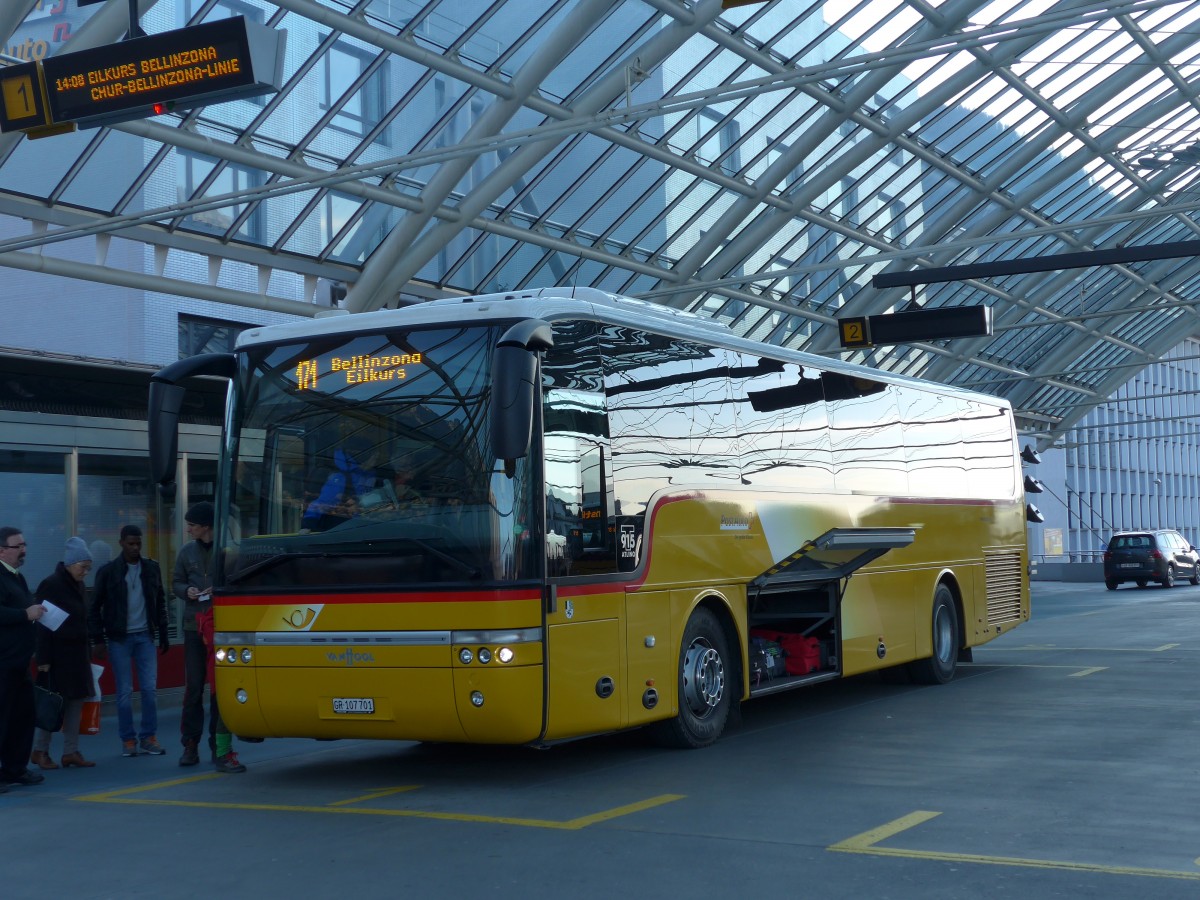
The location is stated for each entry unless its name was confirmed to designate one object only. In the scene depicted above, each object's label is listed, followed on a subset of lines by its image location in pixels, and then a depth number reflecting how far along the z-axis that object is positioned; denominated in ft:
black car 144.15
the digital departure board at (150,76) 32.19
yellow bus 30.01
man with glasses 32.01
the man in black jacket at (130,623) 37.01
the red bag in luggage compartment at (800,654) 42.39
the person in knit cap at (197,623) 34.96
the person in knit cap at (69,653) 35.42
